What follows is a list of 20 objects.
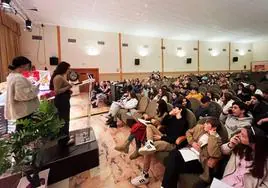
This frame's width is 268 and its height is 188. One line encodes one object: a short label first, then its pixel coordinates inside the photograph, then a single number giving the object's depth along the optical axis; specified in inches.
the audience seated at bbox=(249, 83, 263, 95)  181.2
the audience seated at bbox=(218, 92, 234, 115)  121.6
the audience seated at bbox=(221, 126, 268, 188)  56.0
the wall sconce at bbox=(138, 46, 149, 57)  501.7
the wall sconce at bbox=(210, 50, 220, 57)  628.8
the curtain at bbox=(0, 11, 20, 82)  269.0
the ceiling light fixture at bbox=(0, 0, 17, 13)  172.6
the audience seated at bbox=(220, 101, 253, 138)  97.5
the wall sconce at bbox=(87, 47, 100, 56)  434.0
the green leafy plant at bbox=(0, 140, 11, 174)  57.6
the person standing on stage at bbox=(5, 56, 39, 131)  86.0
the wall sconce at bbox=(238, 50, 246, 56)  691.4
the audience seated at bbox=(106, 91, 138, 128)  184.7
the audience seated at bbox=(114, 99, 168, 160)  112.6
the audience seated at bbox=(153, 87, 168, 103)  180.8
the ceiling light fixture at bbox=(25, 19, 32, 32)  271.0
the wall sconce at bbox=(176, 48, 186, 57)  566.6
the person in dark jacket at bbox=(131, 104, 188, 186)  92.0
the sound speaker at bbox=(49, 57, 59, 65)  390.0
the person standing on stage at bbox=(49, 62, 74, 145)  109.4
